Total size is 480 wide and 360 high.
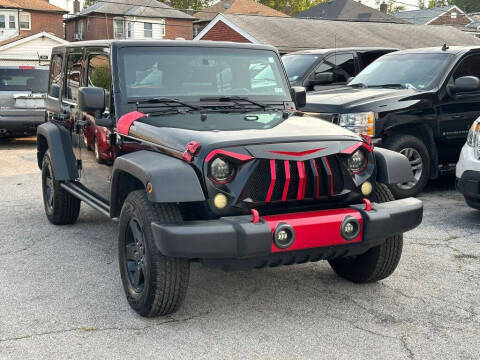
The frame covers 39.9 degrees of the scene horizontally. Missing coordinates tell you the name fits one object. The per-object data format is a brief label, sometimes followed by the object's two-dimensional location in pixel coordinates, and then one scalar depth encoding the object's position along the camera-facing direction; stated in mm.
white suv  6605
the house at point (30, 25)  43500
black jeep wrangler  3975
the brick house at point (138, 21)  54281
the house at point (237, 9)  56281
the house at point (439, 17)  57906
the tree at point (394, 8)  88181
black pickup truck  8039
